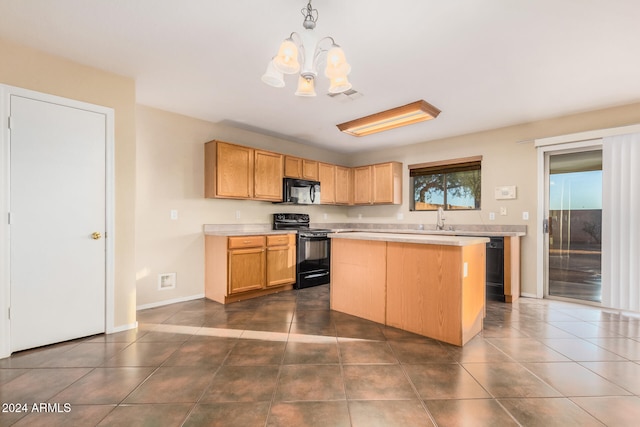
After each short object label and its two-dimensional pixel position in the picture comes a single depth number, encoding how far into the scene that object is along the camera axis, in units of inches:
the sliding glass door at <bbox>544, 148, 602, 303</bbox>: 150.5
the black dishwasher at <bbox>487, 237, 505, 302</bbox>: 155.0
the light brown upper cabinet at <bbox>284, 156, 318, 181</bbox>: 190.5
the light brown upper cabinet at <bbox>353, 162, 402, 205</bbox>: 213.9
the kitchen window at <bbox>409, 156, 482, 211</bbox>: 189.8
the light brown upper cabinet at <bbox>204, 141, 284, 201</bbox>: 157.4
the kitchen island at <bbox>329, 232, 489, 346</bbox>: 98.6
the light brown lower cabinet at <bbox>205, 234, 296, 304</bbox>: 149.3
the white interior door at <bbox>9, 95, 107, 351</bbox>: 93.8
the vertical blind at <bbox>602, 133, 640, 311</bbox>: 135.2
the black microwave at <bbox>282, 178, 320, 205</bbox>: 187.9
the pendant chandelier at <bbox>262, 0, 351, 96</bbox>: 71.5
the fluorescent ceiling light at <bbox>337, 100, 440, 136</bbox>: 135.6
